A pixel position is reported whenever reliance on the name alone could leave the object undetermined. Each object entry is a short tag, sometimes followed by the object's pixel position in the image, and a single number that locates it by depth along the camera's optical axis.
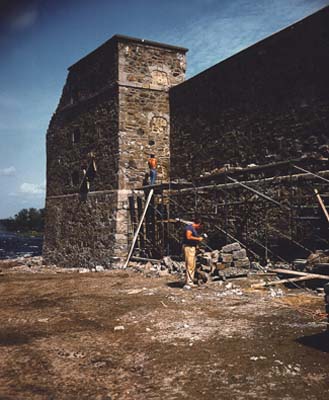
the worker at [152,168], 14.85
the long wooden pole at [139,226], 14.19
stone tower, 15.12
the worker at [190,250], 9.41
